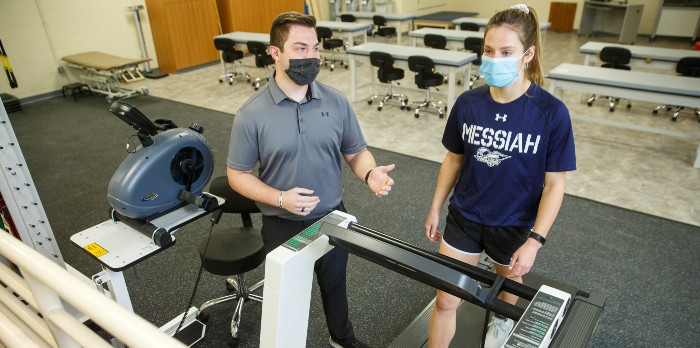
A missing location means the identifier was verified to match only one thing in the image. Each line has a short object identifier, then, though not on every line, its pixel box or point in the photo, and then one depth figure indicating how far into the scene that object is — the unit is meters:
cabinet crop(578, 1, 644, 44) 9.61
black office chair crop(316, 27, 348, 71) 7.96
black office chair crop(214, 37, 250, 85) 7.23
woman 1.55
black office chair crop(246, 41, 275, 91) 6.93
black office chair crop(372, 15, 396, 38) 8.98
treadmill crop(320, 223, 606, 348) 0.84
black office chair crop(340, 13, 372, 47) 9.31
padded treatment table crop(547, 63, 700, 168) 4.16
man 1.73
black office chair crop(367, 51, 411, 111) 5.68
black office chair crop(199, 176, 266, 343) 2.20
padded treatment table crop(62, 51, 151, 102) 6.62
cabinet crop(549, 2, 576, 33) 10.87
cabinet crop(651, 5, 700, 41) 9.32
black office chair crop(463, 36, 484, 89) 6.60
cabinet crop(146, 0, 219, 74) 7.88
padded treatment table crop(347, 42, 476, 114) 5.45
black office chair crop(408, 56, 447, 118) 5.41
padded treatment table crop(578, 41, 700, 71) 5.44
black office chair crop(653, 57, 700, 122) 5.09
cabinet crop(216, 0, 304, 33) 8.84
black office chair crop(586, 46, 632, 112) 5.61
